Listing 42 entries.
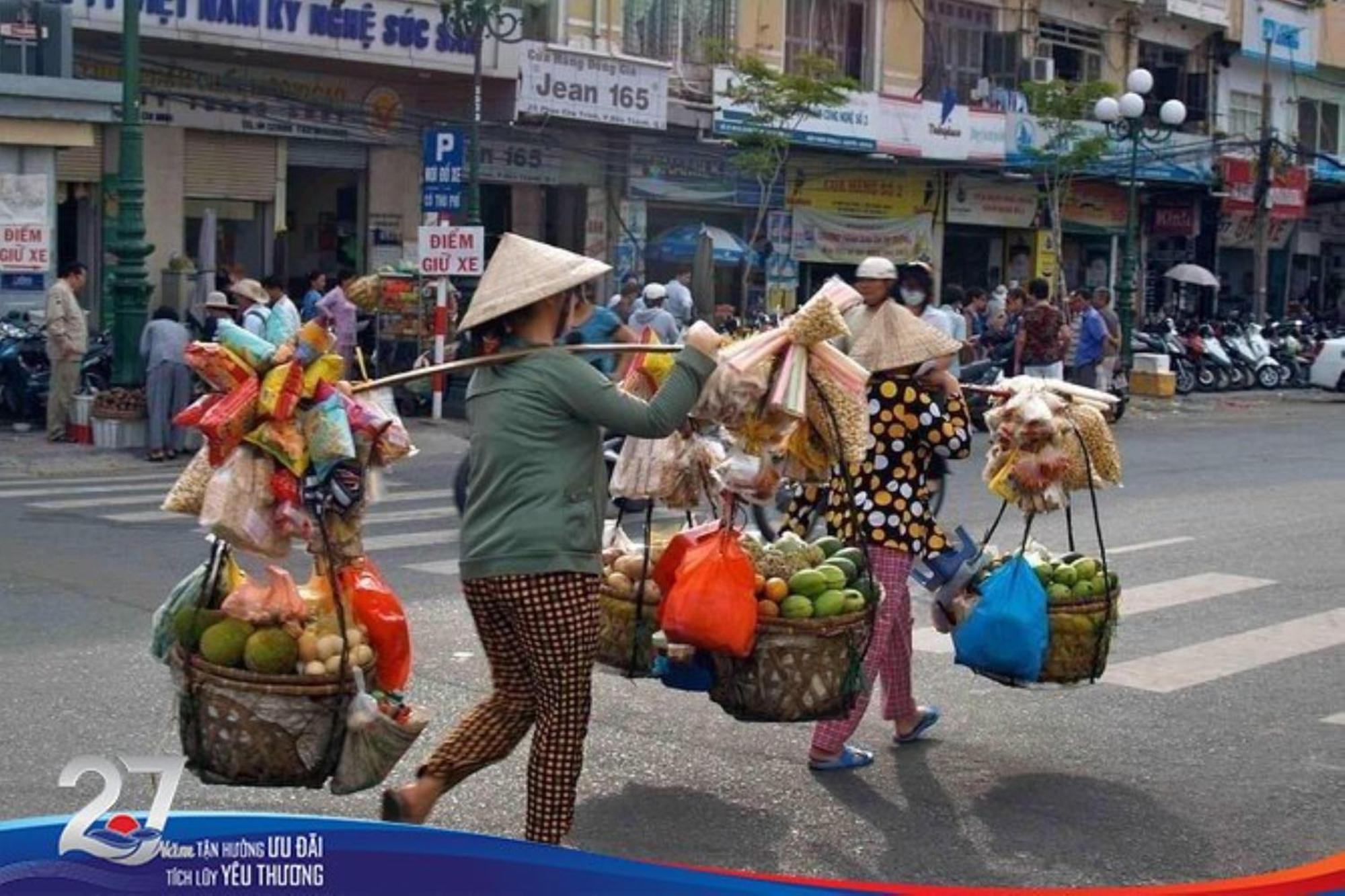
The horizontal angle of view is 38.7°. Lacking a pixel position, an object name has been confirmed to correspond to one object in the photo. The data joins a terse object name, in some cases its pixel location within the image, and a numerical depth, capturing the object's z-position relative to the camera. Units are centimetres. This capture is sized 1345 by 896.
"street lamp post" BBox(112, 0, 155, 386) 1811
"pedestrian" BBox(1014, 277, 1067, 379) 2103
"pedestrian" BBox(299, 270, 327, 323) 2141
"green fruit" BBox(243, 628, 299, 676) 518
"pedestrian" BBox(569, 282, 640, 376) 995
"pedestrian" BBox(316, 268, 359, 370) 2031
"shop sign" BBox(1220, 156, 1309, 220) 3762
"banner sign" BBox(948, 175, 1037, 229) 3519
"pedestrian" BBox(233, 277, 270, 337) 1387
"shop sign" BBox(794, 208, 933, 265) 3195
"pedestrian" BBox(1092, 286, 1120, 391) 2456
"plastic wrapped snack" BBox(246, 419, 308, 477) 527
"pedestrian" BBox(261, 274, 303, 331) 1770
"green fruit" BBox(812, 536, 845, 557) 643
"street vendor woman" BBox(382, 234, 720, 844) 519
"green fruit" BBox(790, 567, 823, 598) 605
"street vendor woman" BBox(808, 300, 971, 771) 682
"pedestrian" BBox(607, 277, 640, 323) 2197
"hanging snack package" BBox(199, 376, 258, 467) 524
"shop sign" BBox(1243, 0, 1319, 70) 4175
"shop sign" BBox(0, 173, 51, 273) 1788
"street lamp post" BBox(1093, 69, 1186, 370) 2845
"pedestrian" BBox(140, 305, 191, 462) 1733
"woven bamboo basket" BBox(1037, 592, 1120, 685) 679
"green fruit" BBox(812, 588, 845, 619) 597
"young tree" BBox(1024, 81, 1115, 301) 3145
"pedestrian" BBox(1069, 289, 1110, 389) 2419
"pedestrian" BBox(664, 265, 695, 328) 2452
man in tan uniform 1762
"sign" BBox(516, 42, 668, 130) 2550
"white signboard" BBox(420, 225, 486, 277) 1998
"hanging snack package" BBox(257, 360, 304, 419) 526
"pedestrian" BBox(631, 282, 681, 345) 1989
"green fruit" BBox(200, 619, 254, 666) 521
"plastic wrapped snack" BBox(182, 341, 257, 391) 532
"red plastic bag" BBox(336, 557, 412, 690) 540
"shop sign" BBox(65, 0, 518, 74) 2128
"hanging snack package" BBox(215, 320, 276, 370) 535
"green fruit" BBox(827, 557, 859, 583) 623
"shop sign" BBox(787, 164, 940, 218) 3172
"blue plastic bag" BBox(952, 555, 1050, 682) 661
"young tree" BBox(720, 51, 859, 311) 2764
